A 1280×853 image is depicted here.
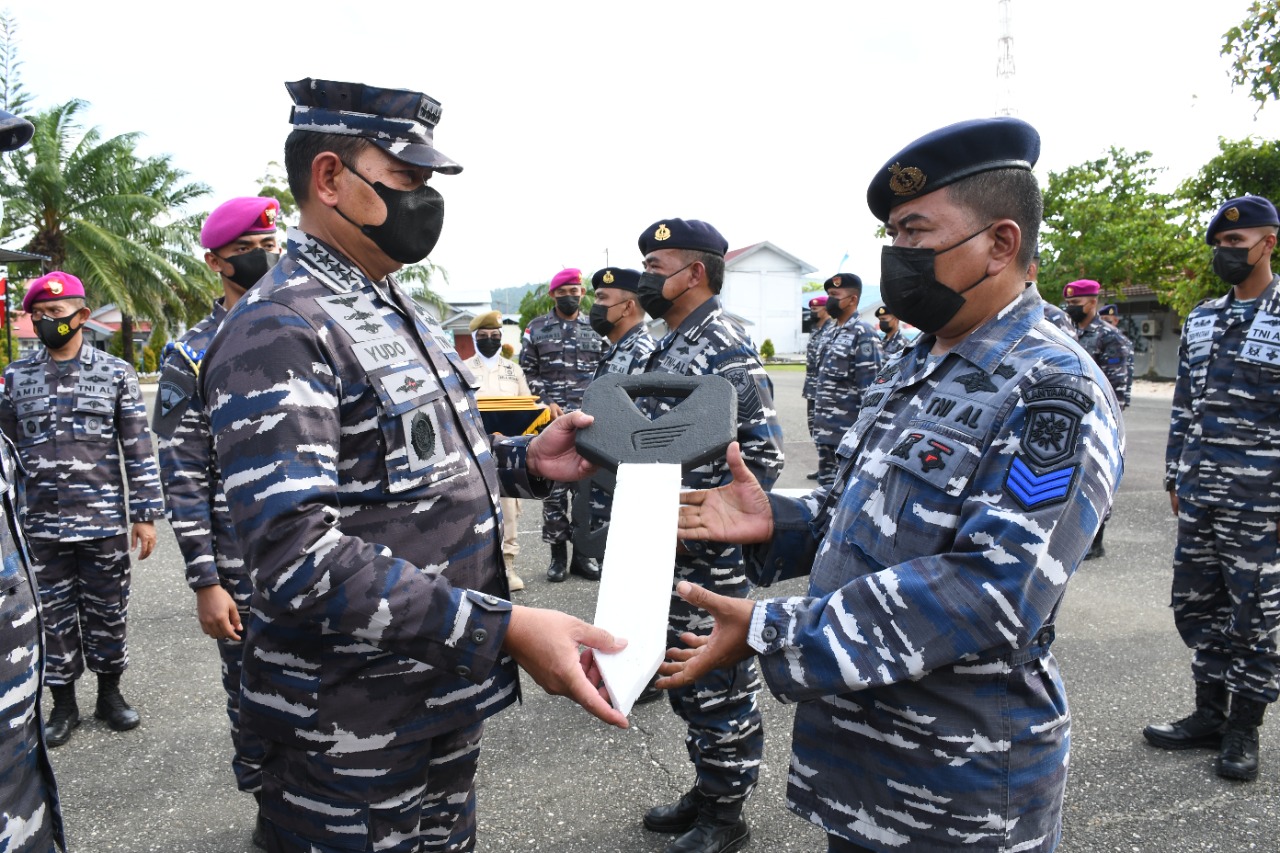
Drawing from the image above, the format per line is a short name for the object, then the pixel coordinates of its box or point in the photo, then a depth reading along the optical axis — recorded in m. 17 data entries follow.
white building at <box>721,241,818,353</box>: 61.06
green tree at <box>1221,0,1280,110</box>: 14.44
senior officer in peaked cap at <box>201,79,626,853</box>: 1.51
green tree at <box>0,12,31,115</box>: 19.82
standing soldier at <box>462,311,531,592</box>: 6.27
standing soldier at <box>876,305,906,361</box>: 8.75
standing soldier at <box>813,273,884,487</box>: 8.19
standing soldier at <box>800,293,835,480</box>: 10.26
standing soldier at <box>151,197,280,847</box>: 2.89
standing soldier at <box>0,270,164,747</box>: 4.00
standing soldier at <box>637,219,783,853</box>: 2.93
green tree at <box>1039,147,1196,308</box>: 26.20
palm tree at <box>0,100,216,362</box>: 20.95
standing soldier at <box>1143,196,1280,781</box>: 3.46
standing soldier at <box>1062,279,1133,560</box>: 8.65
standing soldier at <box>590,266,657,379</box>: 5.47
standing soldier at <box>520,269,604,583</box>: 8.05
